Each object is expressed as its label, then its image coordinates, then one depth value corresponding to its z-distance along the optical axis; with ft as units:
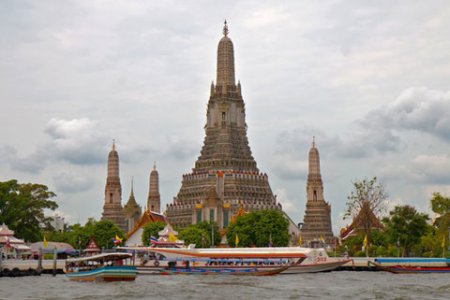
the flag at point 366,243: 363.35
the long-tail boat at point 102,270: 252.01
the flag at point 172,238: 373.95
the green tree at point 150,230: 448.20
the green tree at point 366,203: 374.02
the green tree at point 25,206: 384.06
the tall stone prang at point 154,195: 583.17
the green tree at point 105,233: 438.40
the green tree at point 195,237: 416.26
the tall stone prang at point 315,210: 538.88
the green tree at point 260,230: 420.36
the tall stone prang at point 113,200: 553.64
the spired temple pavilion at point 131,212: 581.82
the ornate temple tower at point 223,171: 520.83
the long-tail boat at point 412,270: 298.76
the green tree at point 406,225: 357.20
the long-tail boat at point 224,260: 293.84
